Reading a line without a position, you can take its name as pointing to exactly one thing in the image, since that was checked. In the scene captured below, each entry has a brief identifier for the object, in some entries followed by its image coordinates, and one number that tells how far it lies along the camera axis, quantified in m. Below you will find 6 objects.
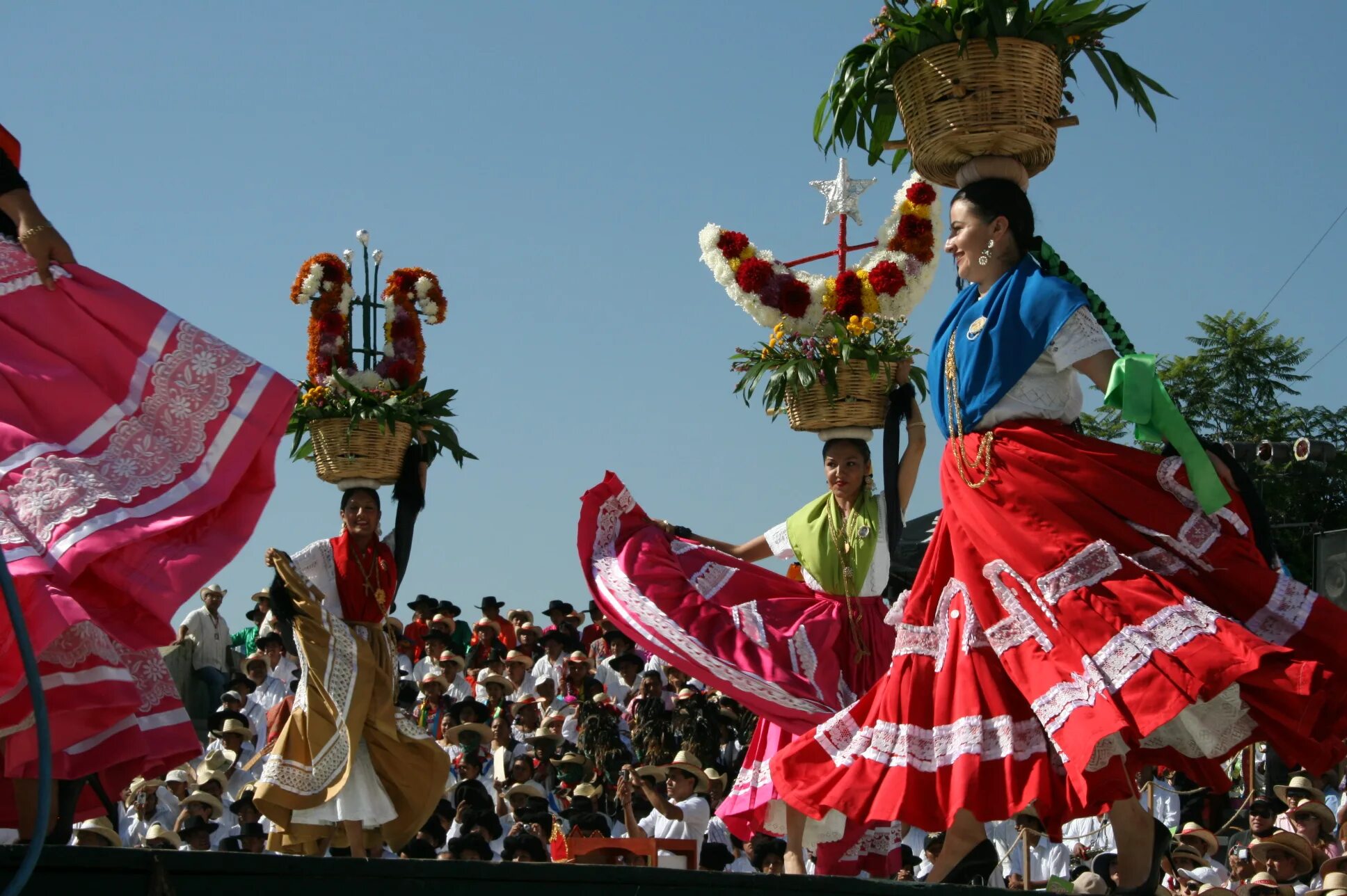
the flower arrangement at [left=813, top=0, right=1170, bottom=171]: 5.26
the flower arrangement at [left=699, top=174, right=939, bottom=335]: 7.77
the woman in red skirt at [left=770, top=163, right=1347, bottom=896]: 4.52
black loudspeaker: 11.61
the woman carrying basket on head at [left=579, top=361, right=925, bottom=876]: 6.82
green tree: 24.41
